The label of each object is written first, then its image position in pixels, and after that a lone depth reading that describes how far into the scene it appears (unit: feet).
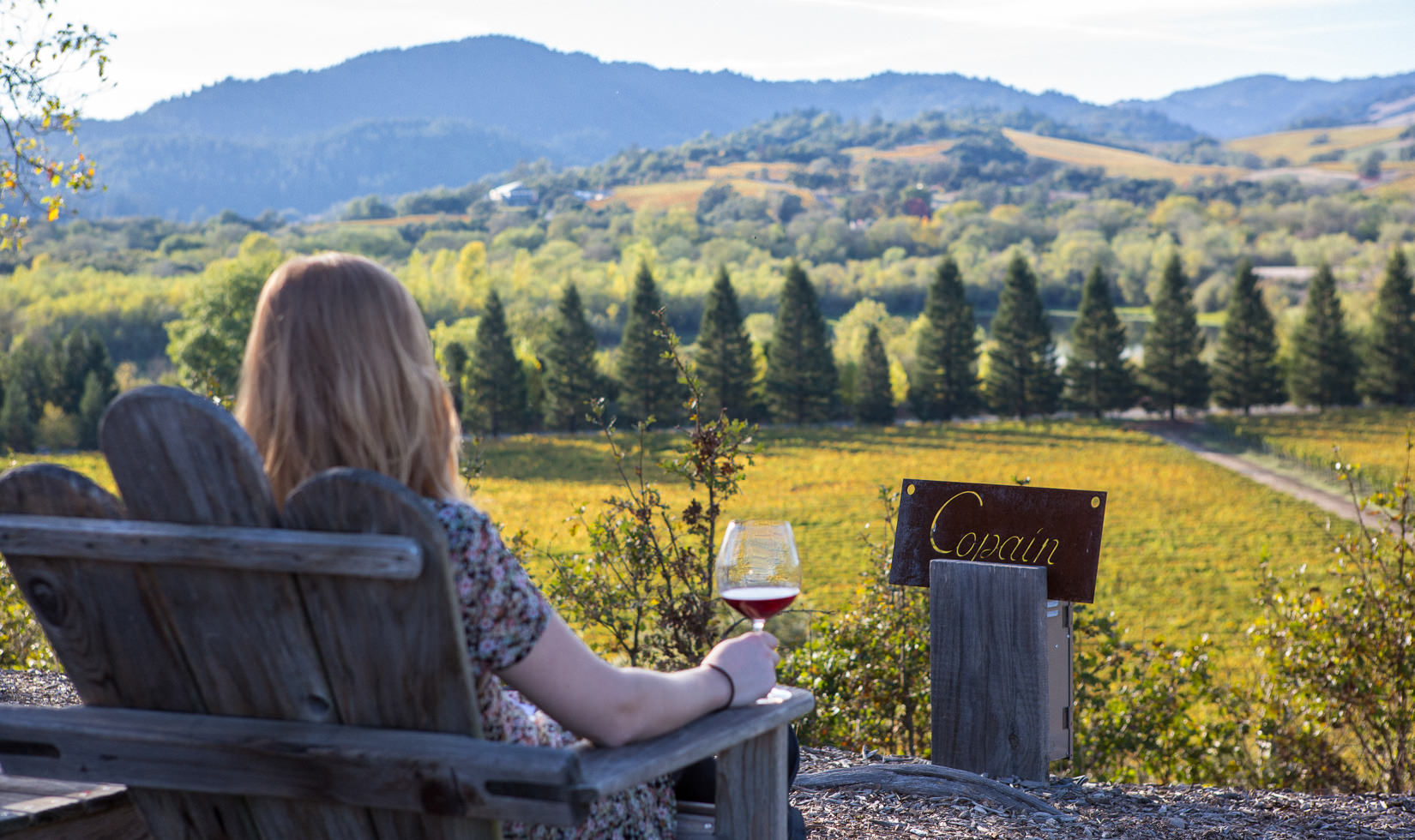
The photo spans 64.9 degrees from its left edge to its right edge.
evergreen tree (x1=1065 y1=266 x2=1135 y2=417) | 163.22
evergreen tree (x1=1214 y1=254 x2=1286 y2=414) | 158.81
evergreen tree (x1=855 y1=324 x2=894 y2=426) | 172.35
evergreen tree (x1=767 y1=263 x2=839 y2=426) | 162.61
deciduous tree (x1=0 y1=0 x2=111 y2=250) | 15.66
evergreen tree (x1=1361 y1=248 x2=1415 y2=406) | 161.27
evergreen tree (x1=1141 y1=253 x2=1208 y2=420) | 162.61
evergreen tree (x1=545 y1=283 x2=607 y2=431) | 160.04
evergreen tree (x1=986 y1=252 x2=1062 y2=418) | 169.07
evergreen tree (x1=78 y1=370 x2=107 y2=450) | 153.17
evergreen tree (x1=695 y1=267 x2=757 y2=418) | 160.66
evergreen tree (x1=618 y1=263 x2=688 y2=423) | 158.20
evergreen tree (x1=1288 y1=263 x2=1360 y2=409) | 160.66
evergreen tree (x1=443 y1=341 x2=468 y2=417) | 163.77
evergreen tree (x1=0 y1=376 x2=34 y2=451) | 150.41
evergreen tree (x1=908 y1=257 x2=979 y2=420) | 169.37
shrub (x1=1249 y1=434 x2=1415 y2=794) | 13.75
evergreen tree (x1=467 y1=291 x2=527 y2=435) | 157.58
